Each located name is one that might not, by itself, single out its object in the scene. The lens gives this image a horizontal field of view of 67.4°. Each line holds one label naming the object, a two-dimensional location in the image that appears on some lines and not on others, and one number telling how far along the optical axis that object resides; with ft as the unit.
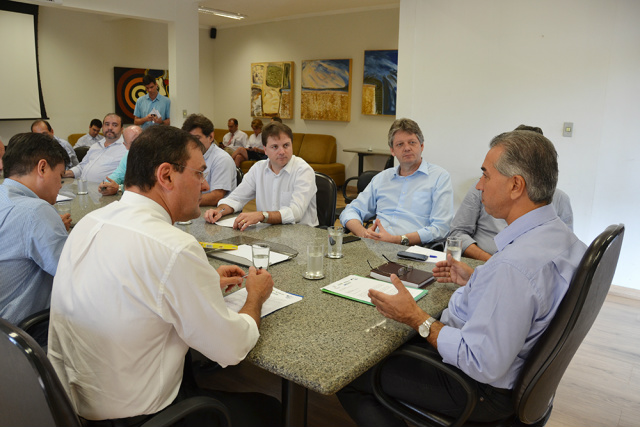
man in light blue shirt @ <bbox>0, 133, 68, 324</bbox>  5.29
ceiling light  25.77
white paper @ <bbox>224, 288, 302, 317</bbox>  4.86
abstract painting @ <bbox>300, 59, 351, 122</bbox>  27.94
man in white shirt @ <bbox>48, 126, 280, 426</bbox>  3.53
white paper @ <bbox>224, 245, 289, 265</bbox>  6.45
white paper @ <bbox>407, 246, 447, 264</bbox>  6.82
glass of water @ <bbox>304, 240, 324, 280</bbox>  5.83
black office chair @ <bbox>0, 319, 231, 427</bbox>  2.84
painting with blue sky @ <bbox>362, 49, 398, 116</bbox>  25.89
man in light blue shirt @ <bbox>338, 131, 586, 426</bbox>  4.02
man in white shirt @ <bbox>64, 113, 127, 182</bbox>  14.12
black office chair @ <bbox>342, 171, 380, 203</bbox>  12.63
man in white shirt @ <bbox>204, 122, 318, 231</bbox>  9.34
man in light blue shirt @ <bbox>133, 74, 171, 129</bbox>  22.89
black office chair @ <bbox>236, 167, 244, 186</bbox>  12.02
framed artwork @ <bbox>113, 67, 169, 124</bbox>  29.45
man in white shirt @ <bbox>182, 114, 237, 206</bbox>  11.21
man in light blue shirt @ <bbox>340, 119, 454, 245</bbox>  8.88
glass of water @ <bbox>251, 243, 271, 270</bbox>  5.89
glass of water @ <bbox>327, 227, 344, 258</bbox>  6.72
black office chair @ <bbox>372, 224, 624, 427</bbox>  3.77
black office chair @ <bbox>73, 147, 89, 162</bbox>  19.07
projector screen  23.18
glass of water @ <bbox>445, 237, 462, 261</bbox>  6.35
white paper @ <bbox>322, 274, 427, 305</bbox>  5.30
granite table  3.85
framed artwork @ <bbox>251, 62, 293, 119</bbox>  30.76
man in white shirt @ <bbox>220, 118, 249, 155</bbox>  30.53
